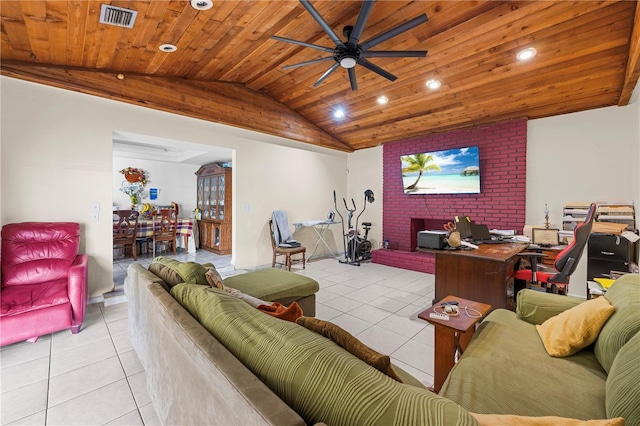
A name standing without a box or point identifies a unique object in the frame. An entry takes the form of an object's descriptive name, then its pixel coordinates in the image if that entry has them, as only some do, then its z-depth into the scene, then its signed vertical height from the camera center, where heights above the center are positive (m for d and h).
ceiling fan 2.28 +1.59
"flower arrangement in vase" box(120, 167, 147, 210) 6.90 +0.67
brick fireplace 4.73 +0.30
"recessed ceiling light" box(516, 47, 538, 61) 3.21 +1.88
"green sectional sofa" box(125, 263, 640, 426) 0.64 -0.47
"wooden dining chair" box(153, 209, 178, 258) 5.84 -0.36
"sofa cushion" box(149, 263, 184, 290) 1.75 -0.44
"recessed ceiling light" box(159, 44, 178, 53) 3.13 +1.86
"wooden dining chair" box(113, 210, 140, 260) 5.25 -0.36
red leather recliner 2.32 -0.70
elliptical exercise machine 5.80 -0.72
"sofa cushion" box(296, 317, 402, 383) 0.86 -0.45
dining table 5.74 -0.42
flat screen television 5.06 +0.79
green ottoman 2.46 -0.70
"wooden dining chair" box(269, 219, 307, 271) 4.92 -0.72
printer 2.99 -0.31
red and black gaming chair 2.39 -0.43
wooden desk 2.74 -0.65
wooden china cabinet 6.24 +0.07
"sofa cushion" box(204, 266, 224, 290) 1.77 -0.45
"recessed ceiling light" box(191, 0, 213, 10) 2.42 +1.83
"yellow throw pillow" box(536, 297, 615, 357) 1.43 -0.62
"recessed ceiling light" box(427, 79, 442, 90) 4.06 +1.90
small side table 1.69 -0.79
